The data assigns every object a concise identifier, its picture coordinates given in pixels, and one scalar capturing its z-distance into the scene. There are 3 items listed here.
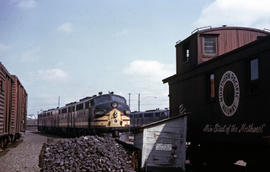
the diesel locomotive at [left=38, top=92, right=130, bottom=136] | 22.80
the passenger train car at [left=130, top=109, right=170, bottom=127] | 38.31
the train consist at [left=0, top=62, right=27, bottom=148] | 15.54
